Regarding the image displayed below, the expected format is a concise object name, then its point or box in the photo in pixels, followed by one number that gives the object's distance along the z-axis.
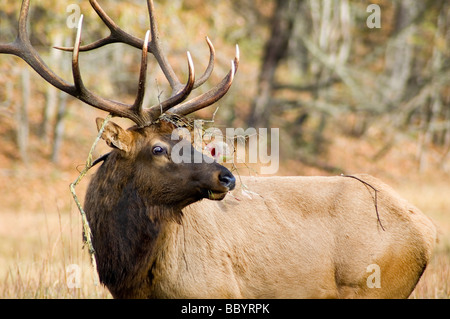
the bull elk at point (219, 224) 10.04
